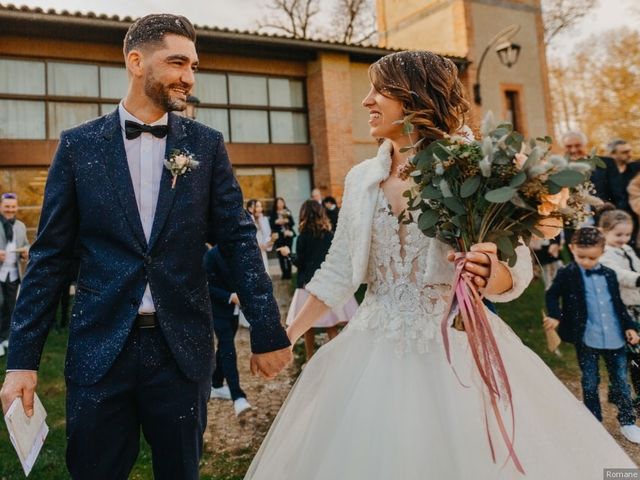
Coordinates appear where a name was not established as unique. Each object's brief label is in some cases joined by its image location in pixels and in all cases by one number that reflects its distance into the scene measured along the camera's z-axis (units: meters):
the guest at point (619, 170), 7.21
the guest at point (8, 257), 7.37
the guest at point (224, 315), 5.59
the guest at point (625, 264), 4.78
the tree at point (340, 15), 28.61
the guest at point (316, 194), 12.10
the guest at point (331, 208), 11.01
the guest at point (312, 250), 6.67
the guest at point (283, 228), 11.52
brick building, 12.63
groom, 2.20
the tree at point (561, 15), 27.16
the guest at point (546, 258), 8.80
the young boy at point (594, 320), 4.68
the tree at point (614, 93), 22.58
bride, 2.01
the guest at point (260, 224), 8.60
